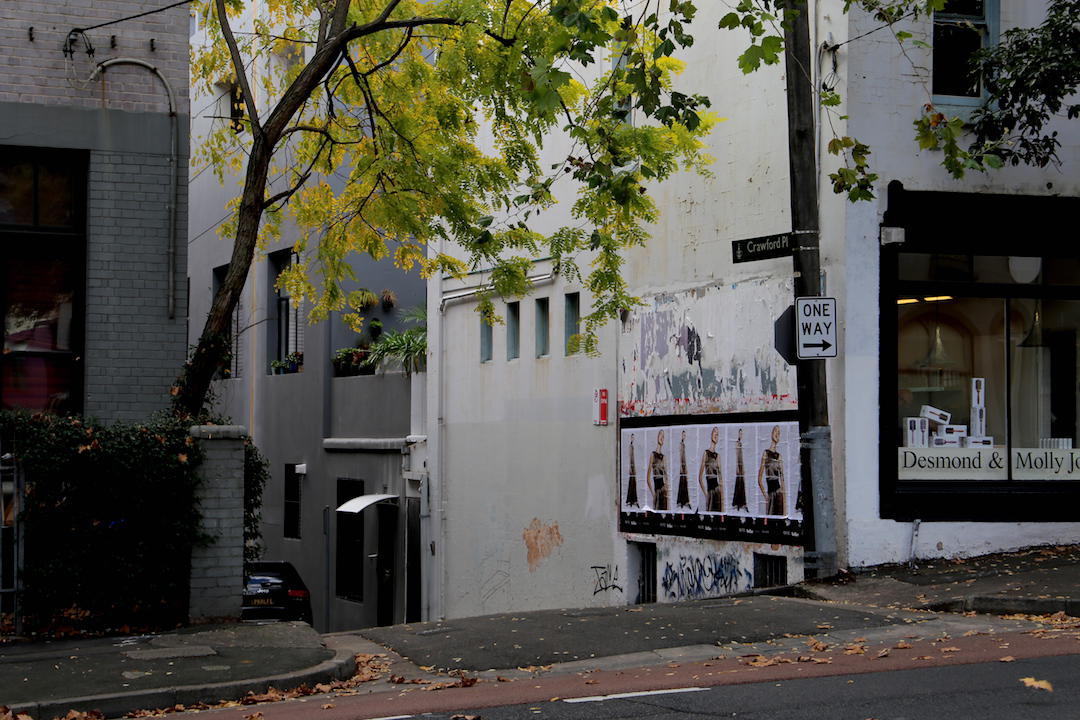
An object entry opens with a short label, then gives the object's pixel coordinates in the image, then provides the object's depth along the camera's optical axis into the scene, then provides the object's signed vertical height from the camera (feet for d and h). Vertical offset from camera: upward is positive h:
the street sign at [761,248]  46.83 +5.86
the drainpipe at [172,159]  46.39 +8.81
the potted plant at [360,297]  61.98 +5.70
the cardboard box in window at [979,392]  53.67 +1.12
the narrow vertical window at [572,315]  72.69 +5.61
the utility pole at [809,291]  46.47 +4.28
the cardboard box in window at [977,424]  53.36 -0.09
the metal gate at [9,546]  41.29 -3.50
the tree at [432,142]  45.24 +10.36
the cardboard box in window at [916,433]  52.42 -0.41
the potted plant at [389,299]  93.56 +8.32
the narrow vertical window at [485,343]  82.30 +4.72
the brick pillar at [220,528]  44.04 -3.22
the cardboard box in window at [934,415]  52.85 +0.25
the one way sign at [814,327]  44.91 +3.02
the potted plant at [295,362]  99.20 +4.47
